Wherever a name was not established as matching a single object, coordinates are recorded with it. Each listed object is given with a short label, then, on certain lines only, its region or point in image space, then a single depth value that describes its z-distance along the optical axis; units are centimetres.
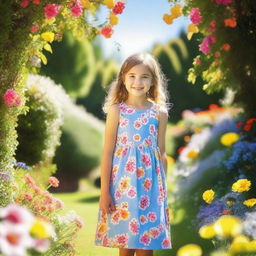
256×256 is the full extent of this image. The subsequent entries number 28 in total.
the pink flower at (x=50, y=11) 448
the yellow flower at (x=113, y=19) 552
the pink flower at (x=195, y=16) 495
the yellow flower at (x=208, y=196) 415
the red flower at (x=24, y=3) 443
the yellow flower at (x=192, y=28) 505
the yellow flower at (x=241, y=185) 406
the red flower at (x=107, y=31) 556
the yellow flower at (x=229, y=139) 656
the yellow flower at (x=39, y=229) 171
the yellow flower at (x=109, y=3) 516
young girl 375
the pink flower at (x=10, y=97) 448
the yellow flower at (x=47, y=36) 466
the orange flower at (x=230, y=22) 485
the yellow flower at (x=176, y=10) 520
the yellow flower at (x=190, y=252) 209
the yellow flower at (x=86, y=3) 506
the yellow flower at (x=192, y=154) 791
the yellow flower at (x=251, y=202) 388
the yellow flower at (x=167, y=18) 514
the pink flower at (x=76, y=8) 483
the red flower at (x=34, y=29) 454
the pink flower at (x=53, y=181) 498
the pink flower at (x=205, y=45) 498
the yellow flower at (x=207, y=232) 223
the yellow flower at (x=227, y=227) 209
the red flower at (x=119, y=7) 526
